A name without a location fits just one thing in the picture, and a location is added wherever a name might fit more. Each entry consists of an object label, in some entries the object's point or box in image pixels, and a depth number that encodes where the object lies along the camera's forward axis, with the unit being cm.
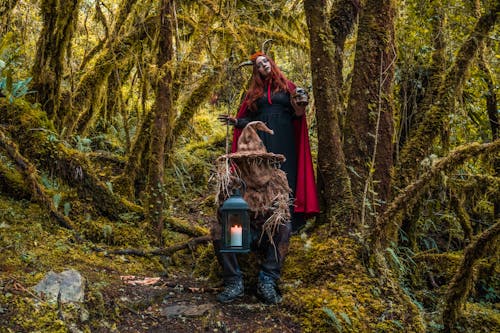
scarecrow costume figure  427
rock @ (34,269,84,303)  332
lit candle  401
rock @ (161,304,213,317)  383
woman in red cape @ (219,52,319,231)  493
